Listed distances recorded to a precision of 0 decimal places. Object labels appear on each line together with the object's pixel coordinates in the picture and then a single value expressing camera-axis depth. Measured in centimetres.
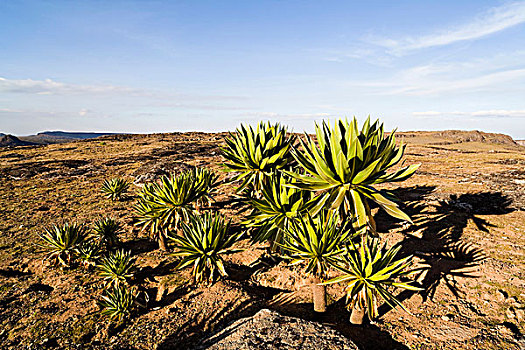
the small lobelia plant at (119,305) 422
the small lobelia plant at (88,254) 574
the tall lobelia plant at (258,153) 532
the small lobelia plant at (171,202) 574
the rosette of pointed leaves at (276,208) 470
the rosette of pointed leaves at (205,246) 489
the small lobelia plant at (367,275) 350
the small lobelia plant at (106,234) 629
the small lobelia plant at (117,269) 500
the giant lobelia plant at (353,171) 363
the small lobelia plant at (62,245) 582
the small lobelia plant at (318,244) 384
